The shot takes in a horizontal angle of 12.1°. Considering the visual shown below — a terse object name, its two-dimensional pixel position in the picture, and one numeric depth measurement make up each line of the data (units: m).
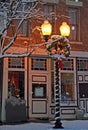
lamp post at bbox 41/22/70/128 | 17.59
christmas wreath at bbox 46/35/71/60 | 17.70
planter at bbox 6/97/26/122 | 20.50
